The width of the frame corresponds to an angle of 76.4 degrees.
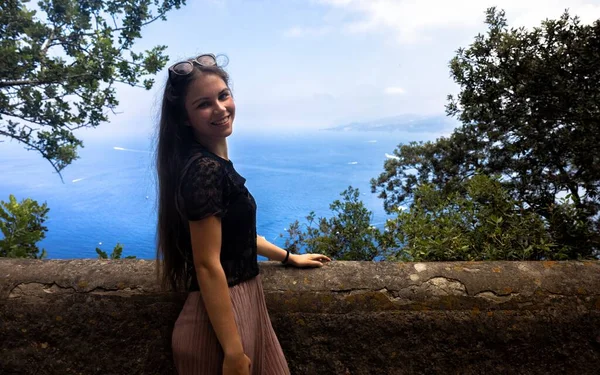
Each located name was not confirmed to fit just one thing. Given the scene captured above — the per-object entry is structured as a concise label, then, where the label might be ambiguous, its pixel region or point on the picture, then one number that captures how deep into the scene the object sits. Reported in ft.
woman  3.64
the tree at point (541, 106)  11.61
